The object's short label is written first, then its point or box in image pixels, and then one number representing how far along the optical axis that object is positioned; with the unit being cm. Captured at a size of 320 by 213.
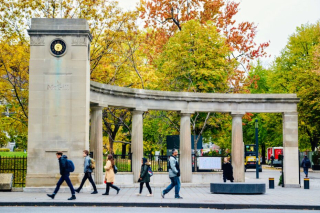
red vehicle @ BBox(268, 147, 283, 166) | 6400
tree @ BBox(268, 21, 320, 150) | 4744
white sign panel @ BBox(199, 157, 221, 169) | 2880
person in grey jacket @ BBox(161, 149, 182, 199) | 1881
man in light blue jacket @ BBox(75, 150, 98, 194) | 2012
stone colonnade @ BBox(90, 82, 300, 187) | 2733
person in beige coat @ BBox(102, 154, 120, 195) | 2005
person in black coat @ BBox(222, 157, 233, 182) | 2498
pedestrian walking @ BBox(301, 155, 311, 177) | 3706
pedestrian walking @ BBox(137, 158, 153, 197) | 2023
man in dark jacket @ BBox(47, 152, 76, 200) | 1809
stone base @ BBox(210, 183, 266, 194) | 2167
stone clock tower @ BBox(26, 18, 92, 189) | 2186
